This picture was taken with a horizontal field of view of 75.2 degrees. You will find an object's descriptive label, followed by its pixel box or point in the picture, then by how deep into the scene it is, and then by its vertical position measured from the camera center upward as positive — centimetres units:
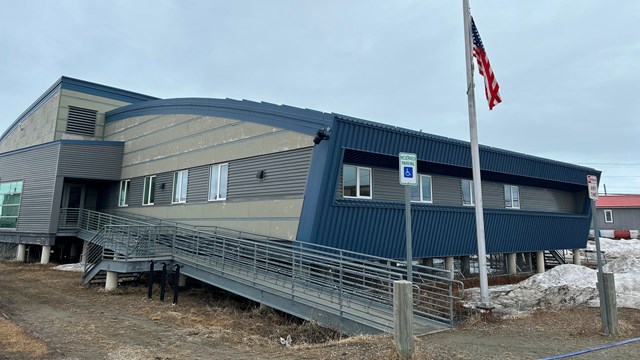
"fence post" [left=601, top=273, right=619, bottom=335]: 738 -123
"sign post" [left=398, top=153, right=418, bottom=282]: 686 +101
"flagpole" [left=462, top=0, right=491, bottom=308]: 898 +185
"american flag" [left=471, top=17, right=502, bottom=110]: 968 +387
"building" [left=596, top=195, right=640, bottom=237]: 4397 +297
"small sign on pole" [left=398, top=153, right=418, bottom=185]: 694 +111
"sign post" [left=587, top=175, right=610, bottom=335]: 742 -63
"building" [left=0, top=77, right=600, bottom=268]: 1205 +213
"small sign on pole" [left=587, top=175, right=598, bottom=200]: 812 +102
